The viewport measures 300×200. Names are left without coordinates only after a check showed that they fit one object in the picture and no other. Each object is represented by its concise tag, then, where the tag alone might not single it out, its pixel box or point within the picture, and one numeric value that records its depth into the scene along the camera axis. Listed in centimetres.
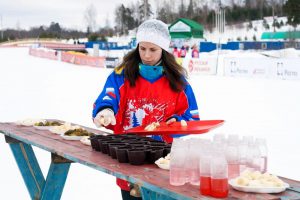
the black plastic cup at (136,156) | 285
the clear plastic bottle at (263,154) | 254
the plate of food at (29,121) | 470
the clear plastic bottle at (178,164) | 242
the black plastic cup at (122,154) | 290
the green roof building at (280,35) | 4584
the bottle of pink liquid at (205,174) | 223
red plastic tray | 332
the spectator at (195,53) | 2931
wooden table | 233
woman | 353
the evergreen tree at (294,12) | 4894
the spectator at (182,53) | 2895
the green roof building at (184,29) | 4697
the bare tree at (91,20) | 9240
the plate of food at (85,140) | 360
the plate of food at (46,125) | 446
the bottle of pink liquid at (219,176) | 219
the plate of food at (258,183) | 225
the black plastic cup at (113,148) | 302
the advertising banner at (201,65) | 2235
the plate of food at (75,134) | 384
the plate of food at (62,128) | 411
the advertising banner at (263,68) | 1880
